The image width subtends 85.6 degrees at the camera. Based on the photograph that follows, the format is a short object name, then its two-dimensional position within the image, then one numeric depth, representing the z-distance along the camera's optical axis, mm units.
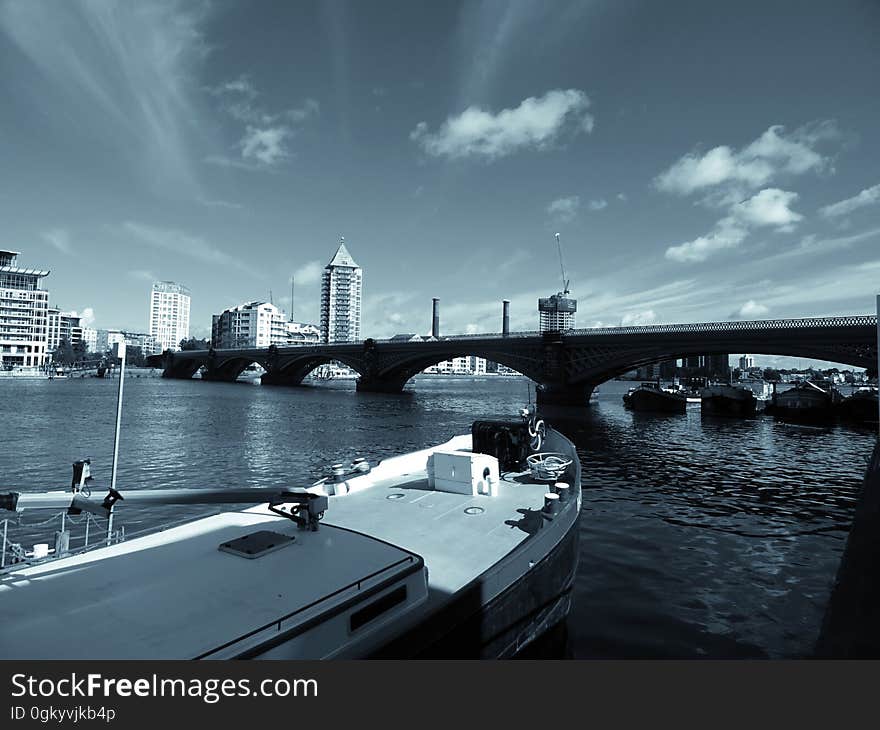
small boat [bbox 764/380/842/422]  70000
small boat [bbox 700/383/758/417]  75875
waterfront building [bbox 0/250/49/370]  182250
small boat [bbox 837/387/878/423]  71438
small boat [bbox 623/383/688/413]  82625
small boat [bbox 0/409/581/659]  6398
